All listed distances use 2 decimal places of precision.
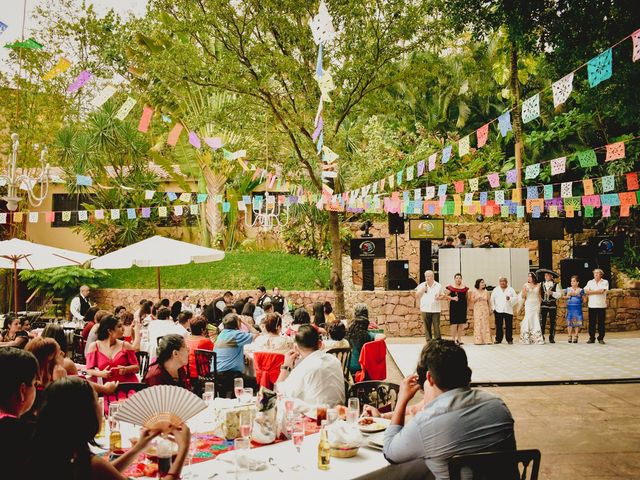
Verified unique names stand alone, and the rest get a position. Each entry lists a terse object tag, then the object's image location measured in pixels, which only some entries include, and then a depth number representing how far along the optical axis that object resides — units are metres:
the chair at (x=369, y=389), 4.26
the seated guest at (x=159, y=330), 6.89
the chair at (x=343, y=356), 6.02
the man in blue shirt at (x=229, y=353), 6.22
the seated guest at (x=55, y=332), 4.94
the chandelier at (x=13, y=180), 9.28
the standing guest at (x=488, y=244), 14.59
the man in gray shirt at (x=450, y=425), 2.71
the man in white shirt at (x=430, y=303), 11.52
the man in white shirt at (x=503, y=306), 12.15
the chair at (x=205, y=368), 5.85
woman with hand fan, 2.03
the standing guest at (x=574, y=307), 11.98
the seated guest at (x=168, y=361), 4.09
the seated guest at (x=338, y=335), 5.99
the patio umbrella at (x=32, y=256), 8.66
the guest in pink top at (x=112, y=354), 5.01
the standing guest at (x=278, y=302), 11.52
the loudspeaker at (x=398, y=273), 14.34
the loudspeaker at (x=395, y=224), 15.20
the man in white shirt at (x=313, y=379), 4.08
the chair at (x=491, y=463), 2.62
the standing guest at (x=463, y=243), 14.68
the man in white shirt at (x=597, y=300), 11.62
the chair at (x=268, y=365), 5.69
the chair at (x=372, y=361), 5.90
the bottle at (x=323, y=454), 2.87
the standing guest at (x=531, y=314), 11.86
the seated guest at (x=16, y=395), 2.25
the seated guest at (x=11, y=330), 6.96
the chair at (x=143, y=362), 6.22
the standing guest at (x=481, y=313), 12.26
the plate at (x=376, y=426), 3.39
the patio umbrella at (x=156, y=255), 8.96
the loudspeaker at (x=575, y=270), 14.69
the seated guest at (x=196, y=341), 6.14
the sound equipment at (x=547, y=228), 14.85
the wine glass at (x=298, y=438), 2.93
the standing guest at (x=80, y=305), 10.52
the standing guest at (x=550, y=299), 12.15
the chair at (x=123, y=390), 4.27
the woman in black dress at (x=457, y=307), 11.98
